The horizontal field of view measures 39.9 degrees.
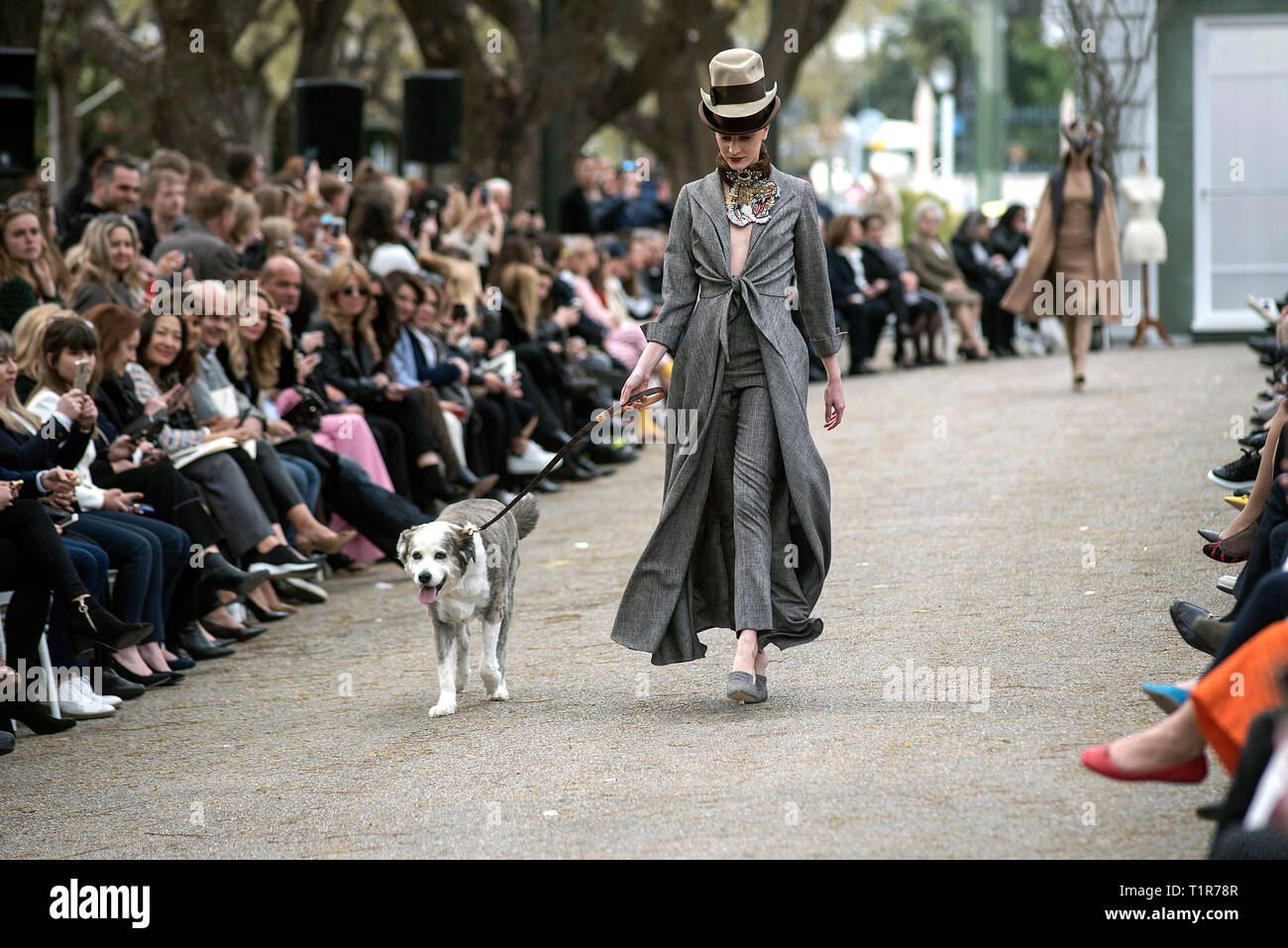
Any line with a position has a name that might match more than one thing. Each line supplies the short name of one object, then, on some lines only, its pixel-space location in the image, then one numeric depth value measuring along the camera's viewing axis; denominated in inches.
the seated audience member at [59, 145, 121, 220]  525.7
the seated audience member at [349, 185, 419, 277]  515.8
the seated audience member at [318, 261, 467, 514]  444.1
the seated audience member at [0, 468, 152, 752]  281.0
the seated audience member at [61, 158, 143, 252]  440.8
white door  854.5
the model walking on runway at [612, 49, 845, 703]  267.4
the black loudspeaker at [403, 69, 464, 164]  697.6
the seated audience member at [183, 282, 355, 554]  374.6
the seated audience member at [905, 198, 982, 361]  864.9
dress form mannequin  848.3
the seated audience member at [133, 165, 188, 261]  460.1
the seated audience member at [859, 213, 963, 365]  847.7
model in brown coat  661.9
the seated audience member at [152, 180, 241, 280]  421.1
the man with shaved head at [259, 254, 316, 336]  425.1
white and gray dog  271.1
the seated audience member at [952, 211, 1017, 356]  894.4
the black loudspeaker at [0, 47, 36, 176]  444.1
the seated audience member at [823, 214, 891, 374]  829.2
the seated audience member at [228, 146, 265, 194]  515.8
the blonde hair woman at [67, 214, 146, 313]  377.4
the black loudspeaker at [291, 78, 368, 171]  666.8
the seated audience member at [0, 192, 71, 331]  357.1
